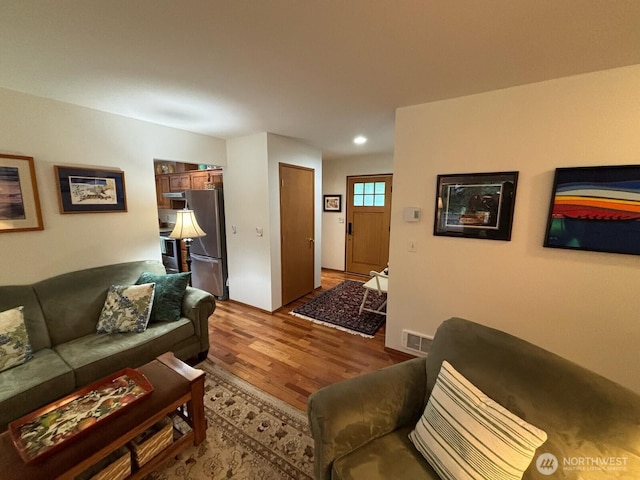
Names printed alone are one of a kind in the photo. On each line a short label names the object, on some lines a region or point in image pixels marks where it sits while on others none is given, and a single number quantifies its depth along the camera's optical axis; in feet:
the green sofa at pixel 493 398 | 2.80
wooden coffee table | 3.47
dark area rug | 10.13
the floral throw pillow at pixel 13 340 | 5.41
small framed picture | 17.21
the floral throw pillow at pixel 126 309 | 6.87
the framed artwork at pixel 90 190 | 7.16
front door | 15.61
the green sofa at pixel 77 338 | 5.05
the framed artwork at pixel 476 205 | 6.31
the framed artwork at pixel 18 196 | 6.20
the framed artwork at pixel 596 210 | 5.12
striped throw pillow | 2.86
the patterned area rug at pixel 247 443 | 4.72
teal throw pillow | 7.46
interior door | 11.48
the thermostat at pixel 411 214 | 7.44
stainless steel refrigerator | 11.98
